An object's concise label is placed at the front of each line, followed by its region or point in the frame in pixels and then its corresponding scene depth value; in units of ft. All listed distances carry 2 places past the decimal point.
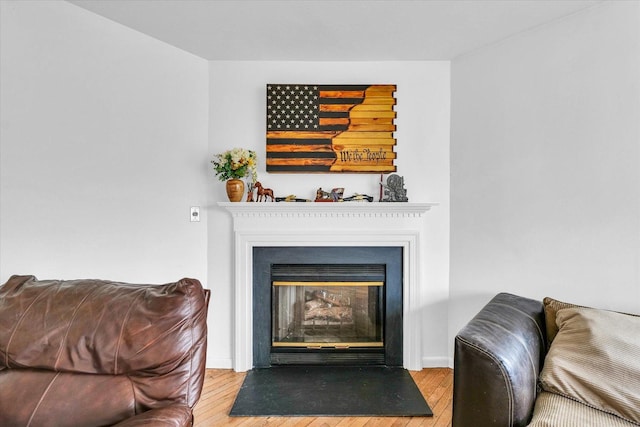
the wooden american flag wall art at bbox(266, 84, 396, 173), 8.42
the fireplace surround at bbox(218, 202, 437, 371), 8.30
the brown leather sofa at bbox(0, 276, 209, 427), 3.51
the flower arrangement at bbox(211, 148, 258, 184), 7.78
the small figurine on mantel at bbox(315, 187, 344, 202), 8.27
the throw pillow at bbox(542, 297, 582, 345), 5.46
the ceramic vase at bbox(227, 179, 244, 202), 7.97
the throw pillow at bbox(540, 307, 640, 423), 4.10
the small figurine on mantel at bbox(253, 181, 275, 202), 8.18
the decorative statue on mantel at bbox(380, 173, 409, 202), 8.27
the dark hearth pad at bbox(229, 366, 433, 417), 6.52
